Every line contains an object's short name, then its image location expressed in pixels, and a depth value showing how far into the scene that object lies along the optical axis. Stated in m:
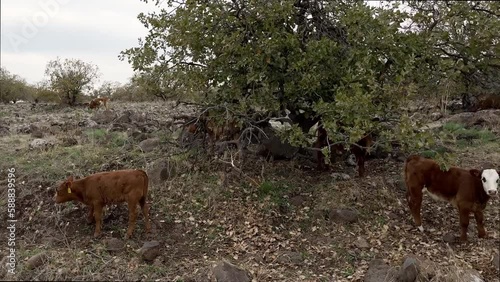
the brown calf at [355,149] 8.73
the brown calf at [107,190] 6.95
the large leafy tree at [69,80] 24.42
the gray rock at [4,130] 12.62
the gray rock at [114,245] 6.63
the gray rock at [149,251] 6.40
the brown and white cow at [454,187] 6.75
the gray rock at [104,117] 14.48
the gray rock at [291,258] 6.68
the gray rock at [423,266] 5.97
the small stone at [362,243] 7.01
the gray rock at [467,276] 5.81
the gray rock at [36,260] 5.94
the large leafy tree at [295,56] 7.28
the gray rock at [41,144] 10.30
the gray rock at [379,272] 5.99
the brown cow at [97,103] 19.83
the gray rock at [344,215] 7.59
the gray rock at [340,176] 8.90
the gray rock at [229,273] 5.90
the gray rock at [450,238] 7.05
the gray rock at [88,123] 13.48
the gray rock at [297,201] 8.13
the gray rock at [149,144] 9.97
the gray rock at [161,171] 8.60
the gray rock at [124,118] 13.77
